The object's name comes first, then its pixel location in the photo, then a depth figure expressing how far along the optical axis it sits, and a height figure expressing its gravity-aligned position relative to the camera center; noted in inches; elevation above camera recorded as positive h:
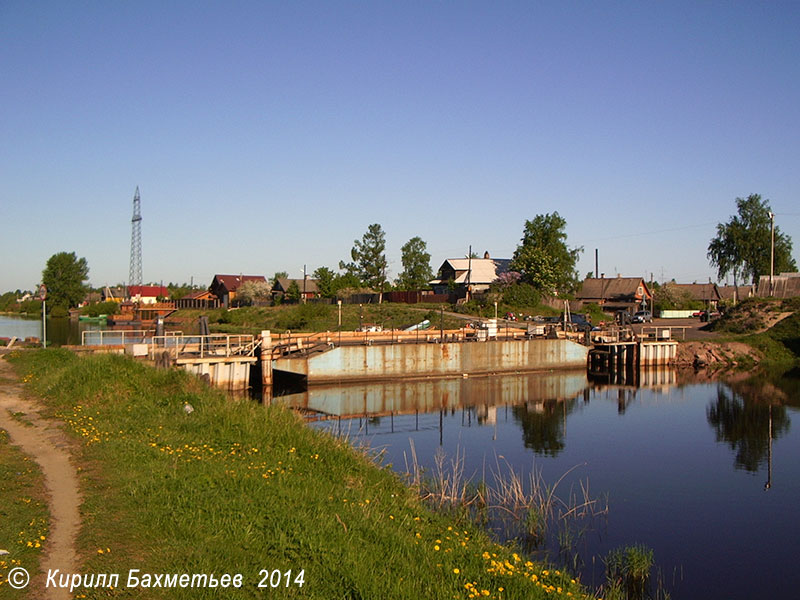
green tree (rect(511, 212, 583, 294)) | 3481.8 +214.7
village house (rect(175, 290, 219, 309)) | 5048.7 -29.4
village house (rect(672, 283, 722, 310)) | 4176.4 +48.2
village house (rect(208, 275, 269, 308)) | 4899.1 +72.3
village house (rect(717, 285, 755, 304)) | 4197.8 +55.8
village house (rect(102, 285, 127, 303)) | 5526.6 +22.0
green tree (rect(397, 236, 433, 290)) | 4557.1 +240.1
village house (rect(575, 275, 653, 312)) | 3833.7 +35.8
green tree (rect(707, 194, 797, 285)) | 3540.8 +291.0
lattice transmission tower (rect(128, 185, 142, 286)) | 5575.8 +624.3
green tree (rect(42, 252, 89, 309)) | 5502.0 +135.8
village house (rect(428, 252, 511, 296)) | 3870.6 +143.3
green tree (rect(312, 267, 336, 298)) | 4089.6 +92.7
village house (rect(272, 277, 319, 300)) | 4505.4 +68.9
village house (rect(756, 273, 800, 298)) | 2869.1 +59.9
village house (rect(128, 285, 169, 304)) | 5324.8 +28.5
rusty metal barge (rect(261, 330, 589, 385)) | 1719.7 -153.5
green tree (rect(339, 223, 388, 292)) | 4635.8 +248.0
